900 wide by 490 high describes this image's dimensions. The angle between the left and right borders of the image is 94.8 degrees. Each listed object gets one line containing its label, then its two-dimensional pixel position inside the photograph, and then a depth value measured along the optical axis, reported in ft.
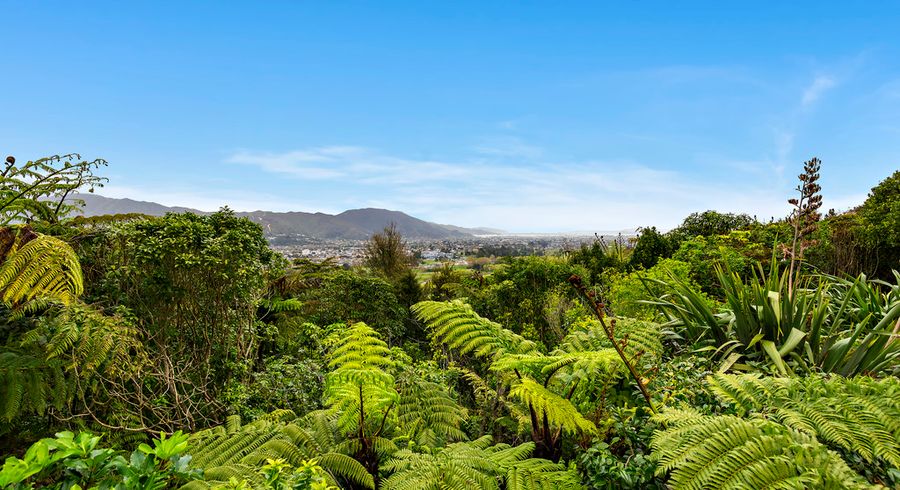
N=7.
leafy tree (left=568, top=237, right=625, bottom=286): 35.10
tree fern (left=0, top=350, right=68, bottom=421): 9.99
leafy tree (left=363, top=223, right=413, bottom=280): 53.78
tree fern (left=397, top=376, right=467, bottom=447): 8.45
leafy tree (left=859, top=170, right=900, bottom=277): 27.81
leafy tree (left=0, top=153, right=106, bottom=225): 13.56
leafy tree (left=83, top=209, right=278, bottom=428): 14.52
